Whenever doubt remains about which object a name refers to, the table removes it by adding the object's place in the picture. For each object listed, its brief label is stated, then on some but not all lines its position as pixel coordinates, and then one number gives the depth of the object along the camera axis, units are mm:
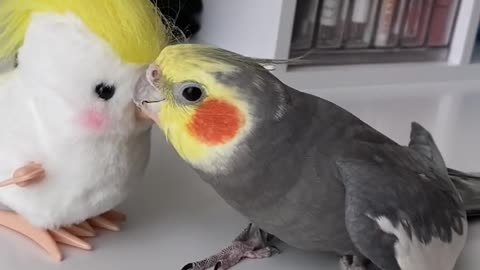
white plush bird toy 494
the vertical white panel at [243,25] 884
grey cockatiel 470
